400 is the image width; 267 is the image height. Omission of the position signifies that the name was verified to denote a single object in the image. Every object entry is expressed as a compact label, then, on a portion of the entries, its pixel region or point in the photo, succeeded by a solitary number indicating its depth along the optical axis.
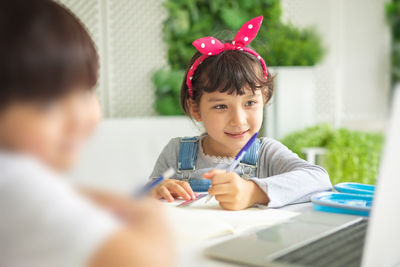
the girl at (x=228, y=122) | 1.05
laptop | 0.40
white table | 0.41
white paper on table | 0.59
